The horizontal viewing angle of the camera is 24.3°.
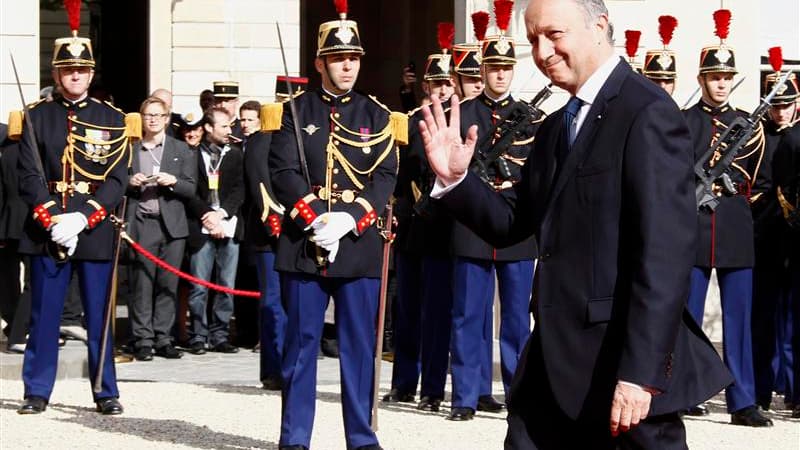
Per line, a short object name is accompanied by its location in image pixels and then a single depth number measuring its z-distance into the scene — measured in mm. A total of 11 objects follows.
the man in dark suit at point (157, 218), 13430
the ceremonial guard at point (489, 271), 10430
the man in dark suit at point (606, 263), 5055
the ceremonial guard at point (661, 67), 11281
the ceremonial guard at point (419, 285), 10906
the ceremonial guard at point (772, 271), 11227
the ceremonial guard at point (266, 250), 11680
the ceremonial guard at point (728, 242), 10492
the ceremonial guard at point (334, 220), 8594
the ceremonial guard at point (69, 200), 10266
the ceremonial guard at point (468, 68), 11164
